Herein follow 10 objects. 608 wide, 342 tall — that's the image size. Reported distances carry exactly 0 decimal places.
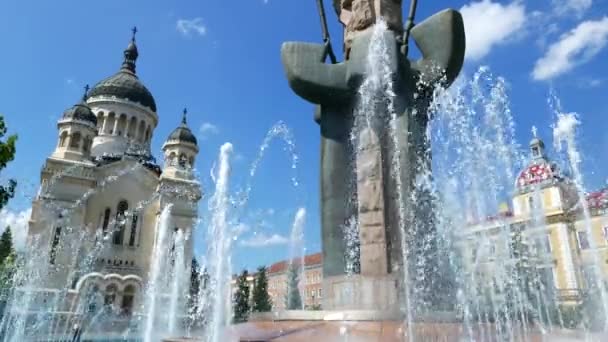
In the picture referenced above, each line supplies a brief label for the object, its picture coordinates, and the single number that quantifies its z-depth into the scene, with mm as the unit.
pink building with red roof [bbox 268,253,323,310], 40928
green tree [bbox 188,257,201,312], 34884
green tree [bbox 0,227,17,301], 25692
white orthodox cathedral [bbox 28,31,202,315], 30531
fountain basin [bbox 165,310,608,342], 5176
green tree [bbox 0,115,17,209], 13766
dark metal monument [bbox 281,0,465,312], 6785
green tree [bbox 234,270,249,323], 35125
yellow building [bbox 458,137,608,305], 28748
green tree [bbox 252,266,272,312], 33594
